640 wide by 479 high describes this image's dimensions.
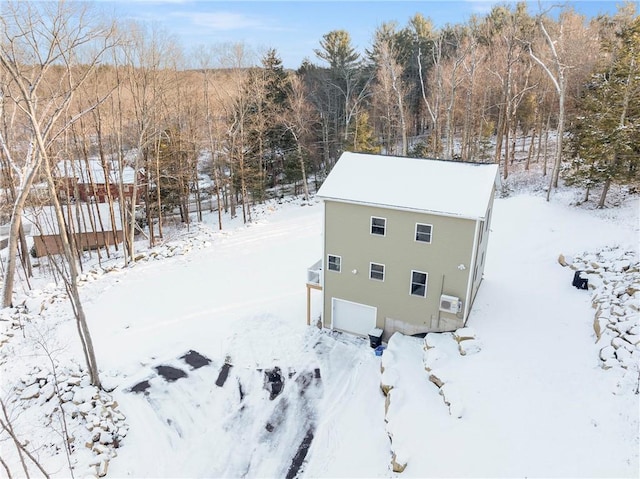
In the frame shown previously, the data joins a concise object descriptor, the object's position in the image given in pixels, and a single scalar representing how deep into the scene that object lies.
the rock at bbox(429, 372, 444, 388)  11.51
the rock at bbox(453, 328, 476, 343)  13.02
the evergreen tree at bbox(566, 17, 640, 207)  19.48
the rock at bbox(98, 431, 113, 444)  10.74
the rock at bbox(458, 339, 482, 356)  12.48
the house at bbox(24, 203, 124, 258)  27.09
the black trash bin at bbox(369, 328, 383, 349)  14.62
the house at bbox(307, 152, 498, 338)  13.13
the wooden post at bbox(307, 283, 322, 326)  15.73
